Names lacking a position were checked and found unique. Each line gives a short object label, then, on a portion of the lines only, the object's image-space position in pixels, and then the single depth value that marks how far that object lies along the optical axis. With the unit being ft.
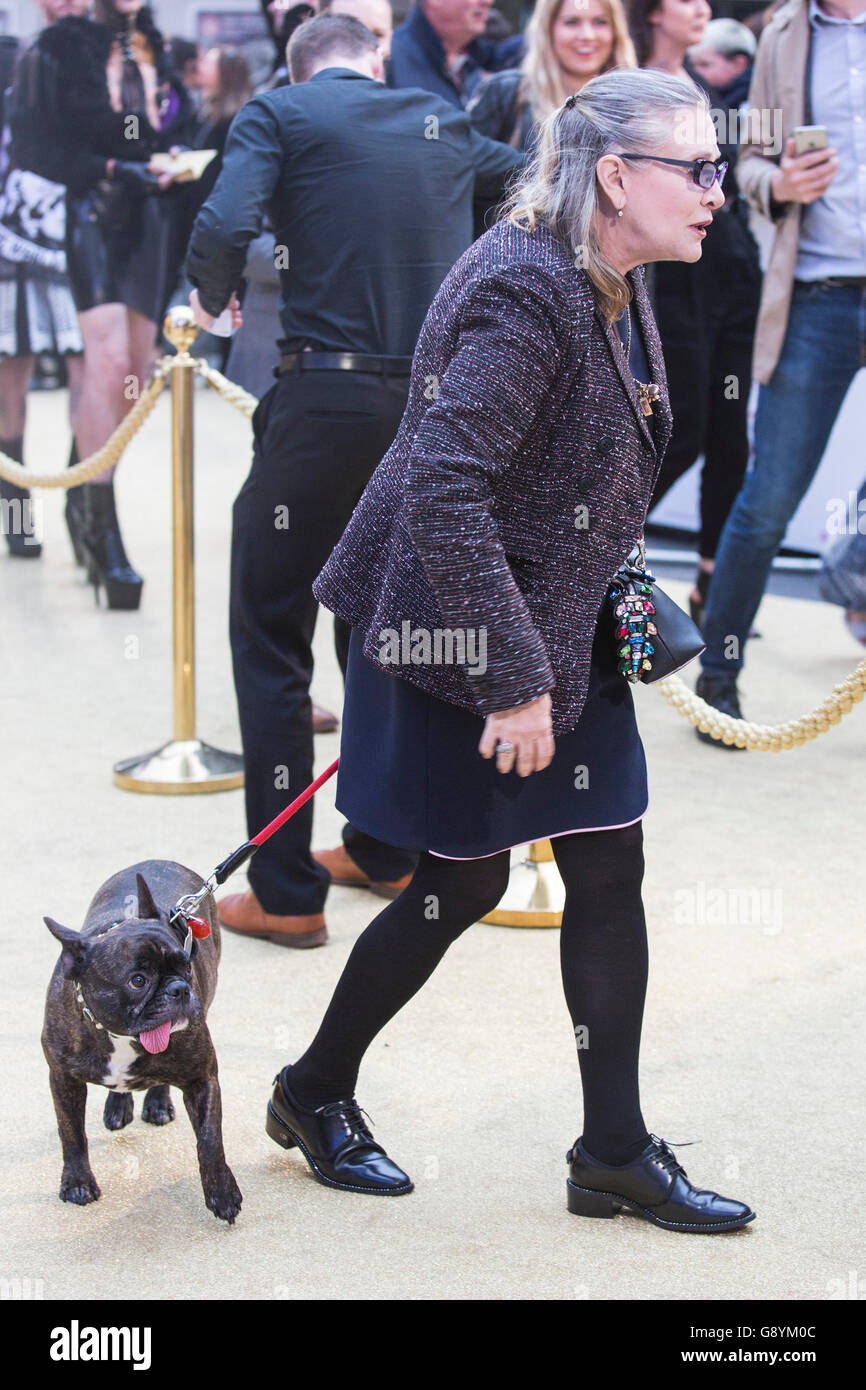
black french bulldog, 6.94
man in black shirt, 10.39
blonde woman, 13.97
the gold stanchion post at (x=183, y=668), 14.23
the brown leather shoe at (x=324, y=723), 15.60
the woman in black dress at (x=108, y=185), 20.22
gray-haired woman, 6.46
